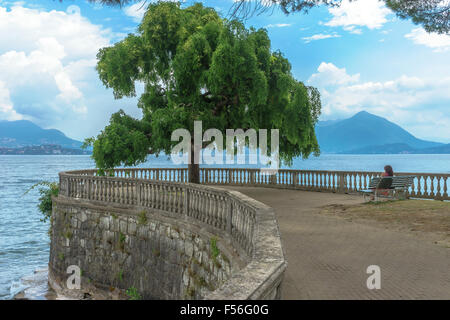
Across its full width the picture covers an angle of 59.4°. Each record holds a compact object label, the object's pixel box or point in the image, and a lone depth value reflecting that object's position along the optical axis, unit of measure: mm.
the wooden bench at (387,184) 14969
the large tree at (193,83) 18156
